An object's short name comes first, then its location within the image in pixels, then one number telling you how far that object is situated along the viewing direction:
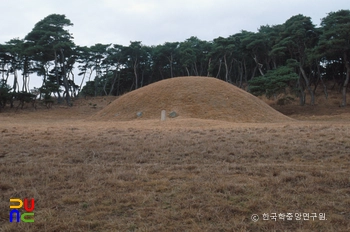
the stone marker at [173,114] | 20.00
